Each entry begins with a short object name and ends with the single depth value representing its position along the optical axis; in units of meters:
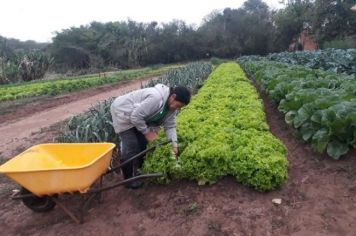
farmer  4.41
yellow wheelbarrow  3.71
